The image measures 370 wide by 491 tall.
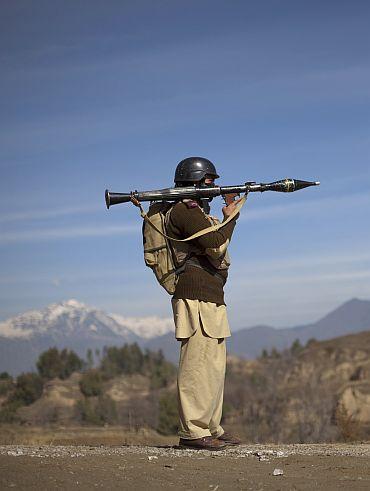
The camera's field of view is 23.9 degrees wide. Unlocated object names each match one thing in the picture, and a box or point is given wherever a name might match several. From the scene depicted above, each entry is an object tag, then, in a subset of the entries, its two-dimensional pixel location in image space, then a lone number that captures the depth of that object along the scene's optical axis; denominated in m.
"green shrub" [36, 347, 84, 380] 45.12
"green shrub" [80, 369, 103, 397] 41.78
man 7.60
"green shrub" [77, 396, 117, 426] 33.66
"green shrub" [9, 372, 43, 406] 36.11
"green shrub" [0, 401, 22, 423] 29.32
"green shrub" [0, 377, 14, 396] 35.12
